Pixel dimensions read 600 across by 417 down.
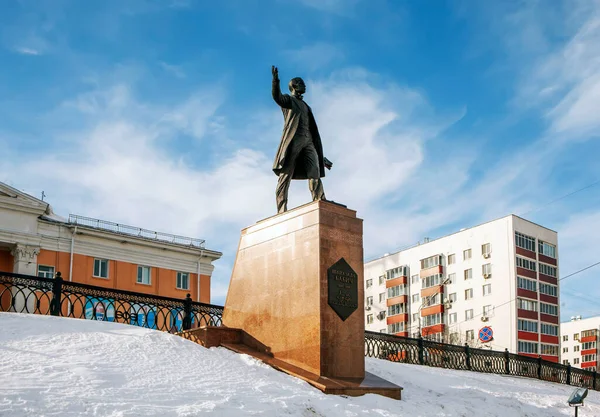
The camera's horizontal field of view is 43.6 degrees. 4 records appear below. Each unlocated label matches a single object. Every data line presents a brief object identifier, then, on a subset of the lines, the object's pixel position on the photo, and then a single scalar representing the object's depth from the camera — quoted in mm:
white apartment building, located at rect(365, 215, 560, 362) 58281
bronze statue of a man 12547
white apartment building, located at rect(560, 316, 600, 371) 86500
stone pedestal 10703
